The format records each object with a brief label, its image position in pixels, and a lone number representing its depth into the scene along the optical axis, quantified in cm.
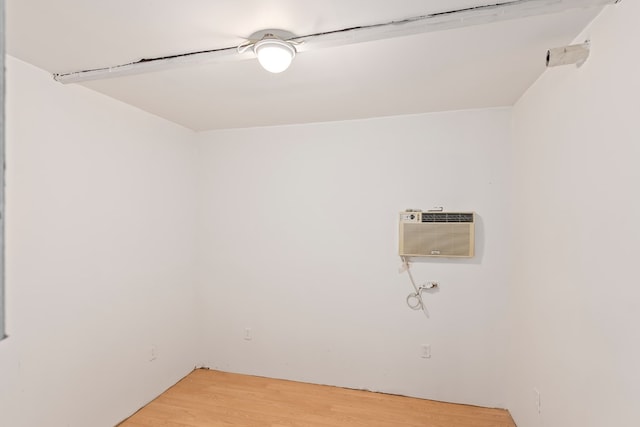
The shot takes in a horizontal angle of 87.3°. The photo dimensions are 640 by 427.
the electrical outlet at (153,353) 294
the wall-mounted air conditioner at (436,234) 277
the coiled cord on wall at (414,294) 295
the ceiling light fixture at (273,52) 159
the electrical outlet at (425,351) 294
